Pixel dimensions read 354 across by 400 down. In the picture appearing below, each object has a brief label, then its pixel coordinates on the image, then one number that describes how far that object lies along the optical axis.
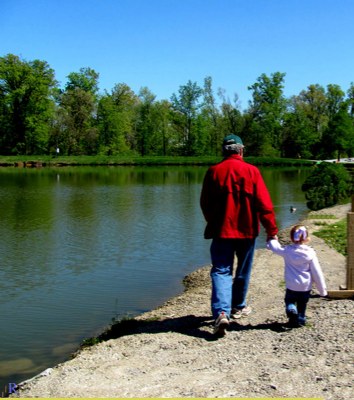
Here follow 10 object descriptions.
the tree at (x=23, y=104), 76.38
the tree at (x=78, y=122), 82.25
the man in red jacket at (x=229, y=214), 6.25
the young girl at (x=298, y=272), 6.24
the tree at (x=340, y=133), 75.38
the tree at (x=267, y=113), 87.25
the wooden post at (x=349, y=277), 7.16
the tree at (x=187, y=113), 92.44
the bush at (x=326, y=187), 25.58
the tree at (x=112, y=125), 85.00
